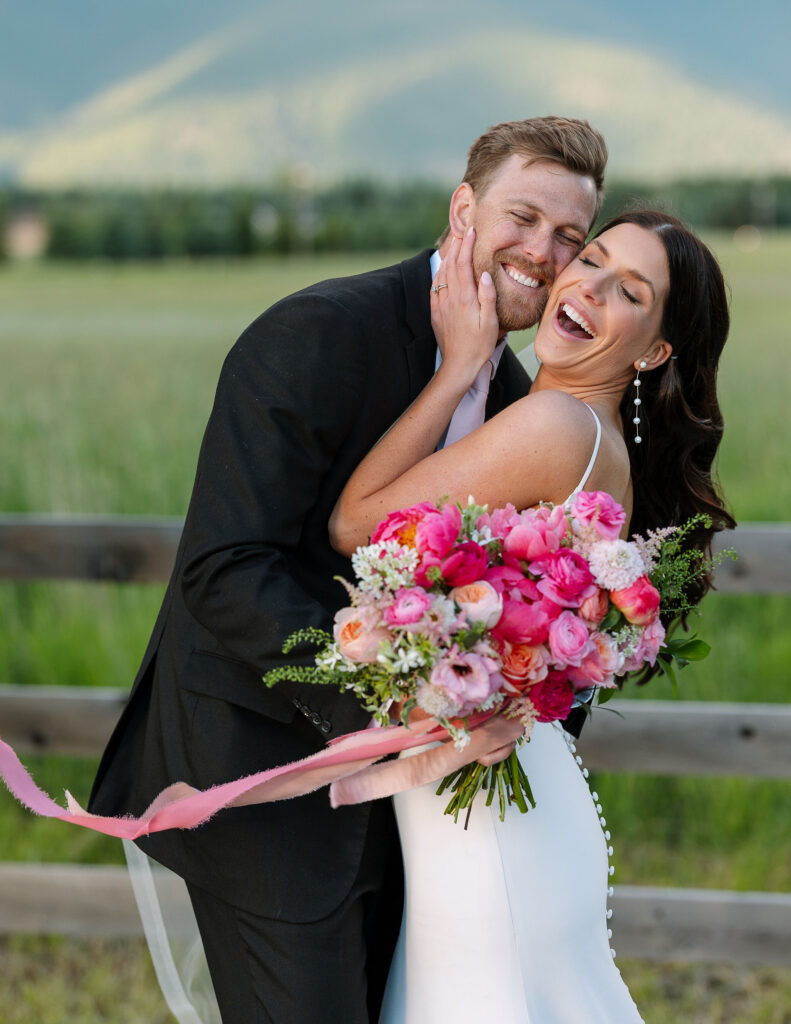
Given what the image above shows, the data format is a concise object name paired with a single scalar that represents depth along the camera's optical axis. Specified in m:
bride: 2.22
